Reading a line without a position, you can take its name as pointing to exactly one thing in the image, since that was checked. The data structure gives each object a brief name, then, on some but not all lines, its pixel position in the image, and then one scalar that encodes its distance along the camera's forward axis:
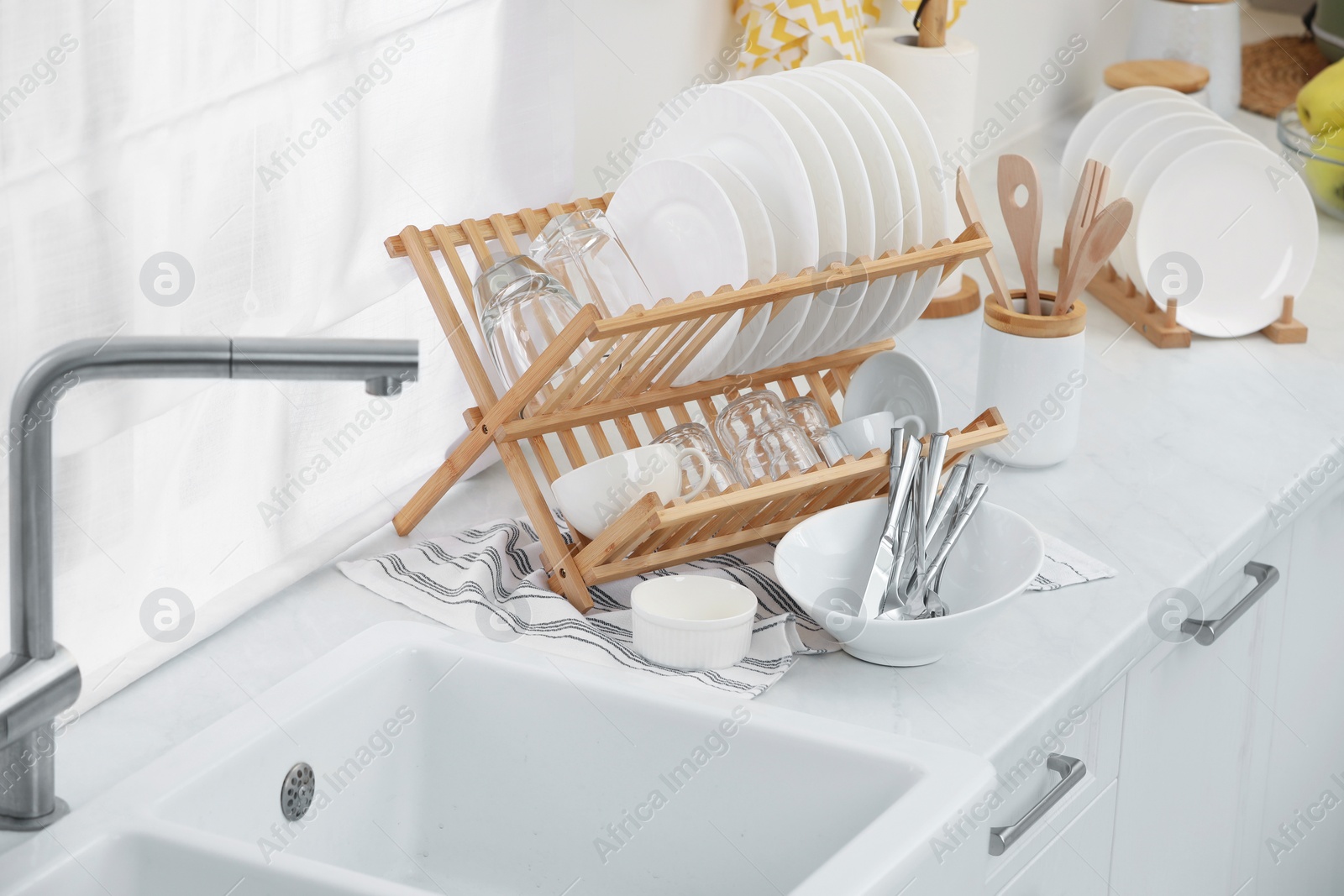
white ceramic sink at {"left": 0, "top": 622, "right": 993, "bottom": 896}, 2.87
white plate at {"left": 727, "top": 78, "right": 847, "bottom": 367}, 3.22
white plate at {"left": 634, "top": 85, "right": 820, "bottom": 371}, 3.20
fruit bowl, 3.97
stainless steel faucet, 2.79
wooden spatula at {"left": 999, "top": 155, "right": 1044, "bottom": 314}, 3.41
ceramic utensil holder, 3.37
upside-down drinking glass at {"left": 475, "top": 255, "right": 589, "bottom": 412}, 3.14
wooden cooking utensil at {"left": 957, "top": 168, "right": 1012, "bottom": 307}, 3.33
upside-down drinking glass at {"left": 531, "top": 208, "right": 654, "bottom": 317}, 3.21
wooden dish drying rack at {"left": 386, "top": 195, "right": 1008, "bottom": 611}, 3.10
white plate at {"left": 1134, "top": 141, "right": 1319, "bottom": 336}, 3.68
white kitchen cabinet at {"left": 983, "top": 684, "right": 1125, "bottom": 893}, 3.02
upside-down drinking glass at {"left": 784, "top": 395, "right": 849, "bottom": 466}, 3.21
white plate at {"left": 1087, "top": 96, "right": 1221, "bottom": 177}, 3.82
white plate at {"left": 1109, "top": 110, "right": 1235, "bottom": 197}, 3.77
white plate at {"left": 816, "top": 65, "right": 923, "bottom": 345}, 3.26
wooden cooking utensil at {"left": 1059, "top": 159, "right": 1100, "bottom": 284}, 3.38
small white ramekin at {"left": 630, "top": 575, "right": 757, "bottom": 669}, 3.06
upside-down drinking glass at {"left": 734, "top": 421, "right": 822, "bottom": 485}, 3.19
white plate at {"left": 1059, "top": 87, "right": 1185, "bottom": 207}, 3.86
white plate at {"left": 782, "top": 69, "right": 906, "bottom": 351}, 3.25
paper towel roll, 3.66
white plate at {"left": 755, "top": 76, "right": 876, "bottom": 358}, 3.24
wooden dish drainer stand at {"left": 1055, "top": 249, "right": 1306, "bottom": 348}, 3.67
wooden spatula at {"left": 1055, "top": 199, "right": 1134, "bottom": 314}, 3.36
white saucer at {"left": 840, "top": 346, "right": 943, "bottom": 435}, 3.26
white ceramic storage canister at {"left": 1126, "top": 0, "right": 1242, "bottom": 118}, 4.27
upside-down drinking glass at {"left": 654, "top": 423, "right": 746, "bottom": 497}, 3.16
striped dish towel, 3.08
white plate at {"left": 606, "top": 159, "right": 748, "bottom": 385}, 3.17
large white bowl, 3.06
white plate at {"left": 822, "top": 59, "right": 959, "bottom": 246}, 3.27
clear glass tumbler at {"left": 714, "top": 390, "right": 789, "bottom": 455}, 3.22
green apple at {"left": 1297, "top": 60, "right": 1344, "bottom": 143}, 4.01
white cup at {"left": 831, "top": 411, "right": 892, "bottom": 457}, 3.22
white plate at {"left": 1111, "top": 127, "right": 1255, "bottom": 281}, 3.72
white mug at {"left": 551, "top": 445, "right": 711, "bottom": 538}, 3.13
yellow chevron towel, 3.61
